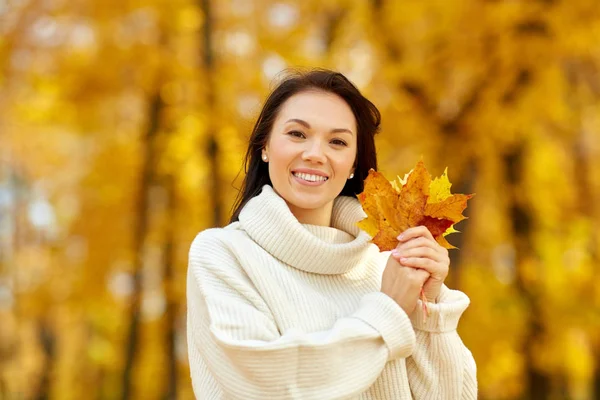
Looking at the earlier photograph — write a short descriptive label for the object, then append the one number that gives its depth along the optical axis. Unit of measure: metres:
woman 1.91
